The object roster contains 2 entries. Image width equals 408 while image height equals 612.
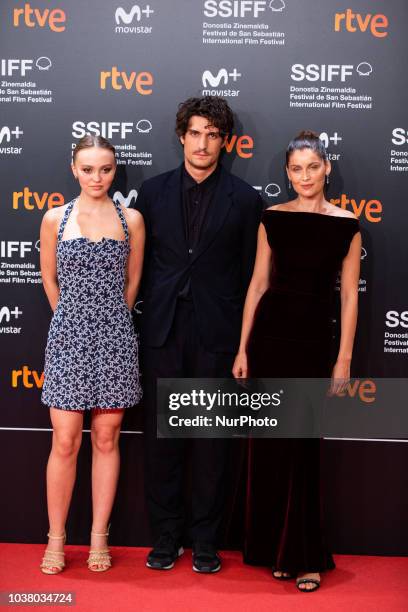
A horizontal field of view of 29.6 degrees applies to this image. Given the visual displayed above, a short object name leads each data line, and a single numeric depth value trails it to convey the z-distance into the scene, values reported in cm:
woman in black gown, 346
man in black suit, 361
